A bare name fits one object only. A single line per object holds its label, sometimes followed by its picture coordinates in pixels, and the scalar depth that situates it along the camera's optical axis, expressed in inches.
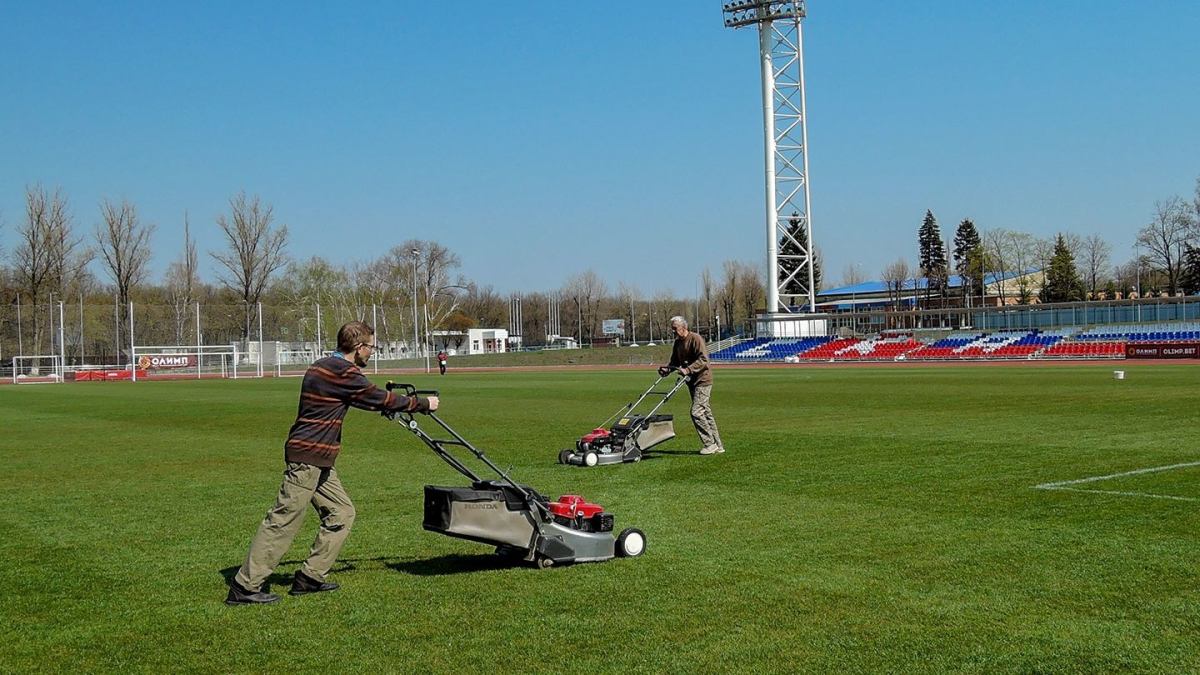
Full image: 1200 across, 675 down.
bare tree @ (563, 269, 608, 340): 6259.8
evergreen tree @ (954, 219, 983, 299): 4630.9
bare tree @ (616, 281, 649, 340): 6304.1
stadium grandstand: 2536.9
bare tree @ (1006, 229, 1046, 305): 4498.0
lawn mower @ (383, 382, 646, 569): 298.8
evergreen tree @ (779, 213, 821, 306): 3097.9
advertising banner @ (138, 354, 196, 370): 2437.3
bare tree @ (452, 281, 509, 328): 6382.9
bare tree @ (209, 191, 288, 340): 3157.0
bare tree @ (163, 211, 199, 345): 2496.3
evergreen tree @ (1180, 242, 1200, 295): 3779.5
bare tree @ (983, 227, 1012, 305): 4512.6
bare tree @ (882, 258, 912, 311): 5280.0
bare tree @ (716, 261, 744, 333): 5625.0
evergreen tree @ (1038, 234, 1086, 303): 4441.4
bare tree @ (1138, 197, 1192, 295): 3779.5
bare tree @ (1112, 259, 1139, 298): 5536.4
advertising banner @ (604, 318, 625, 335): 5812.5
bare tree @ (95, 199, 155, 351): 3019.2
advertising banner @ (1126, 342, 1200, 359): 2252.7
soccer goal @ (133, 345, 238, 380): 2442.2
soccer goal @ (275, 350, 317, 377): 2519.7
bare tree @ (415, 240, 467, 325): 4906.3
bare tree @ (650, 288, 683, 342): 6284.5
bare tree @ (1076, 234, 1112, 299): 4702.3
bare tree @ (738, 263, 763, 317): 5664.4
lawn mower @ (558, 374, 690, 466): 566.3
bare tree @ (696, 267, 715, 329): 5639.8
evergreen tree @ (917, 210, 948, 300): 5172.2
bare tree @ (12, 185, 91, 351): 2952.8
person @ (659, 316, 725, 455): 586.6
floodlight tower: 2854.3
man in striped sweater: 281.3
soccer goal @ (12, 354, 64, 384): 2363.4
